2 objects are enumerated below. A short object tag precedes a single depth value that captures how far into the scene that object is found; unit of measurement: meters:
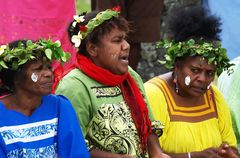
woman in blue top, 6.78
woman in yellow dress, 8.20
